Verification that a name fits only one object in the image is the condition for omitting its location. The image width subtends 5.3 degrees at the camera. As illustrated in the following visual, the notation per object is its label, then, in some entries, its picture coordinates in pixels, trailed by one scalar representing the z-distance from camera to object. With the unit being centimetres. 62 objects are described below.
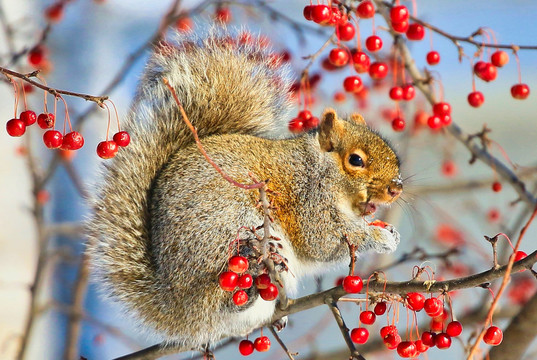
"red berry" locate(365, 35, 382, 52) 374
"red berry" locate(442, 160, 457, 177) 434
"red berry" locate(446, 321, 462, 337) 360
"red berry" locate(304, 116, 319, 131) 375
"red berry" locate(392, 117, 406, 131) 377
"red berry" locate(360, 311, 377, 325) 361
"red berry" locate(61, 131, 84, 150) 361
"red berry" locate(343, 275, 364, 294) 358
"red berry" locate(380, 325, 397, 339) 362
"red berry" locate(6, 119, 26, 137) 360
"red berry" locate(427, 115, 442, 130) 377
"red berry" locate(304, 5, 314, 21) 368
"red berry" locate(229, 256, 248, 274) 358
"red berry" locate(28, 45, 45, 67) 386
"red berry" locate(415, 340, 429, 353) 361
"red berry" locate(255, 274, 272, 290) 360
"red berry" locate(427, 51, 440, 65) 379
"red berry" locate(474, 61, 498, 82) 375
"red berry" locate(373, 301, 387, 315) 361
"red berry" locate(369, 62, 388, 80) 375
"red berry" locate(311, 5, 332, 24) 367
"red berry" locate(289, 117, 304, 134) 374
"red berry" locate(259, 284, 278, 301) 361
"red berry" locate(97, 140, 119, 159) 361
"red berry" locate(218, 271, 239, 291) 360
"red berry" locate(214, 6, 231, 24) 381
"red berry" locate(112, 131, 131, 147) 362
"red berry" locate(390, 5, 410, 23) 370
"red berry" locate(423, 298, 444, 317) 359
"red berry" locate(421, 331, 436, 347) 360
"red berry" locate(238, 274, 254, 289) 361
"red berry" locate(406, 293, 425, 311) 360
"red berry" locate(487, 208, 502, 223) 397
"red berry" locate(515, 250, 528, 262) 358
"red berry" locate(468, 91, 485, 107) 378
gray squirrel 368
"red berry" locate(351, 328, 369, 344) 363
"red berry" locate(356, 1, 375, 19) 370
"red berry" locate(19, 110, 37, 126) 361
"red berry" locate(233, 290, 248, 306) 362
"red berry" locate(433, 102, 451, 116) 376
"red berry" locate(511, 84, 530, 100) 377
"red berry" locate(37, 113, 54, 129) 360
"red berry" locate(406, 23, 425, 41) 374
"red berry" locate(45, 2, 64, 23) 393
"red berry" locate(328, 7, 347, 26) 368
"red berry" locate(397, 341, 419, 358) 360
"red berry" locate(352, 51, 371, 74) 373
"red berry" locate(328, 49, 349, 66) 372
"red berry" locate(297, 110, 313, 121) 375
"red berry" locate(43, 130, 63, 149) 361
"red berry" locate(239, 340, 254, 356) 368
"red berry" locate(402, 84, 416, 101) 377
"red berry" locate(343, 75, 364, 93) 374
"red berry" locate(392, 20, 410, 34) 371
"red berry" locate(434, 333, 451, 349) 359
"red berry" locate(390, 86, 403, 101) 376
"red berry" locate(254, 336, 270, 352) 368
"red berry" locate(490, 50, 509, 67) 376
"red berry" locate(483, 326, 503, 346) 358
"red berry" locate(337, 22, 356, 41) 372
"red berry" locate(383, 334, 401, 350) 361
